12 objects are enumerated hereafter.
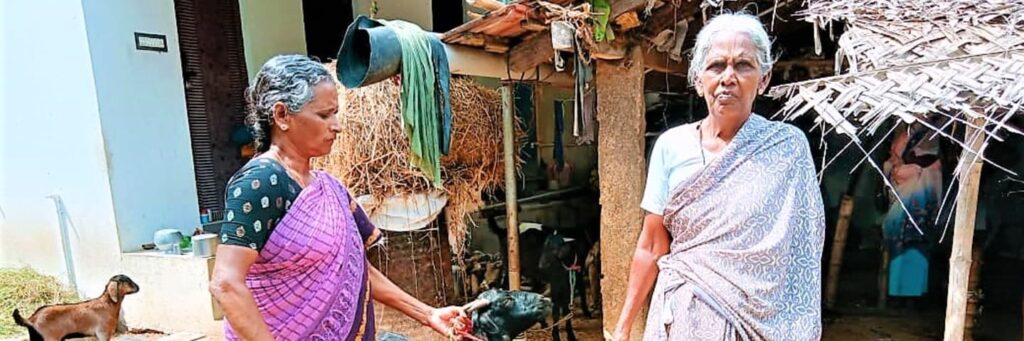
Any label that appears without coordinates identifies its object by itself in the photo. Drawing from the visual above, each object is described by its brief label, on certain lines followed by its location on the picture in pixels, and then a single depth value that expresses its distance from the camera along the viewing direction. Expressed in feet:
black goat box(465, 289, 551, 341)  4.69
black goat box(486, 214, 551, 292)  16.17
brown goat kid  12.39
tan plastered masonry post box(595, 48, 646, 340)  9.85
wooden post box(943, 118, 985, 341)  7.52
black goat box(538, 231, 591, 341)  15.33
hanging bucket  8.07
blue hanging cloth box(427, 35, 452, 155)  8.99
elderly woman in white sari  4.66
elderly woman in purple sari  3.91
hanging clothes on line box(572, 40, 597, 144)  9.54
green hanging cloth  8.53
